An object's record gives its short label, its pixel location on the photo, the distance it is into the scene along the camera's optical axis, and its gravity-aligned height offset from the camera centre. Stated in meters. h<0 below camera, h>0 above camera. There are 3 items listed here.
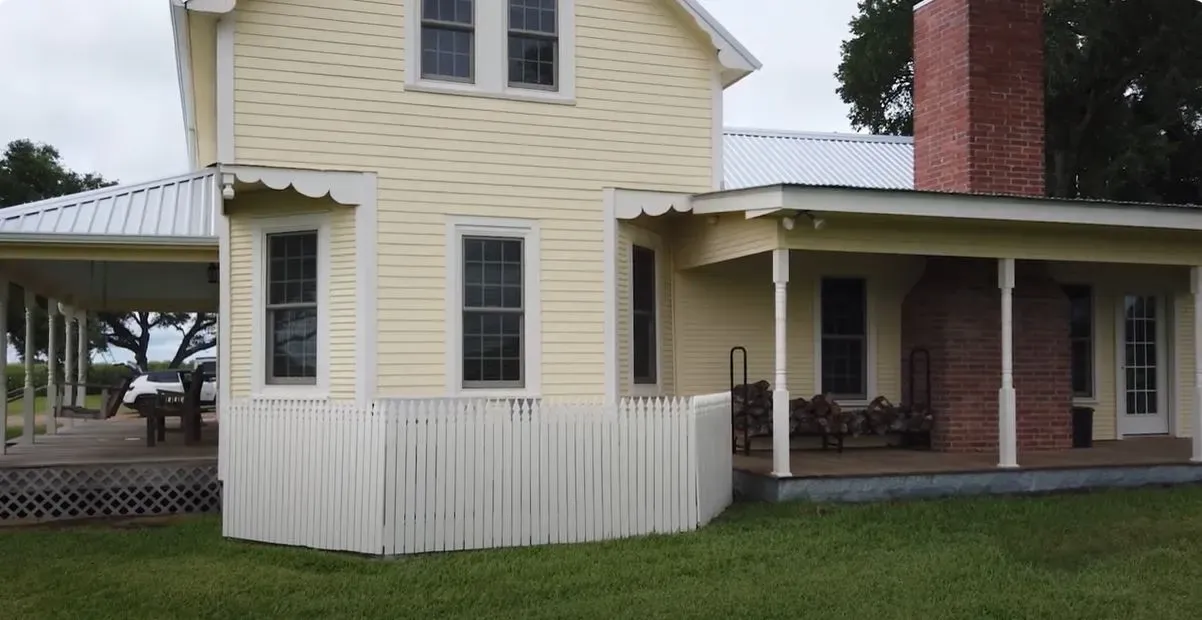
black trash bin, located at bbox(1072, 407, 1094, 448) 13.82 -1.22
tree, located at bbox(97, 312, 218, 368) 58.94 +0.39
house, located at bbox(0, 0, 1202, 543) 10.80 +1.18
